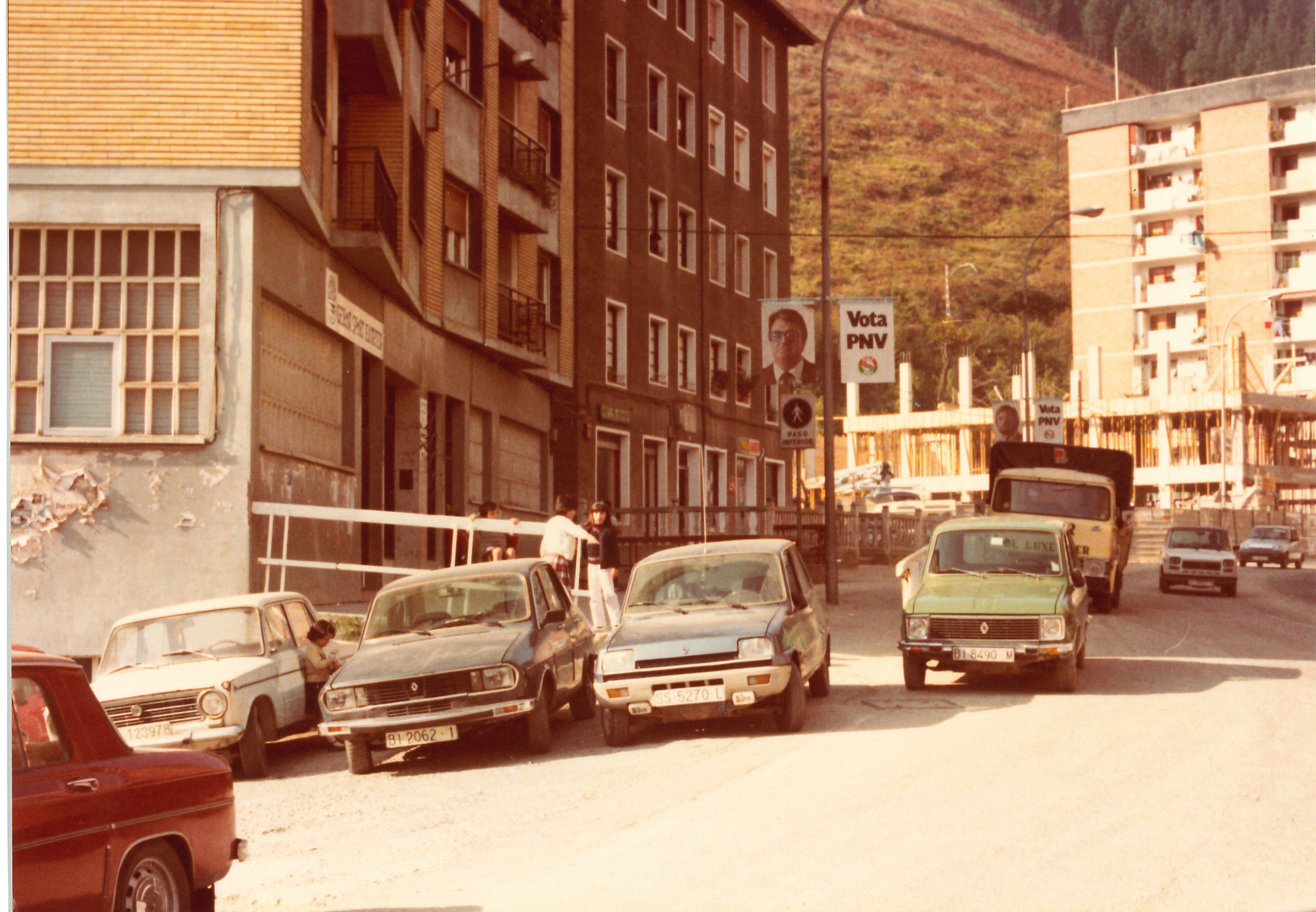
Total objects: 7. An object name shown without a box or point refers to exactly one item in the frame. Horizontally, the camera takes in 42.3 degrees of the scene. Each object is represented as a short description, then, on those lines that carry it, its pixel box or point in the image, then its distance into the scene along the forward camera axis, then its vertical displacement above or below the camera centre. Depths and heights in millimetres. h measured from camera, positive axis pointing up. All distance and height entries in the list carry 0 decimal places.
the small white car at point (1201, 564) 33250 -495
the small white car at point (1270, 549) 46625 -292
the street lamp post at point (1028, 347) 39156 +5036
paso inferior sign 26719 +1893
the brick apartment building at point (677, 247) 37250 +7210
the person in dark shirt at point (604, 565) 20094 -297
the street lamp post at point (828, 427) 27797 +1831
